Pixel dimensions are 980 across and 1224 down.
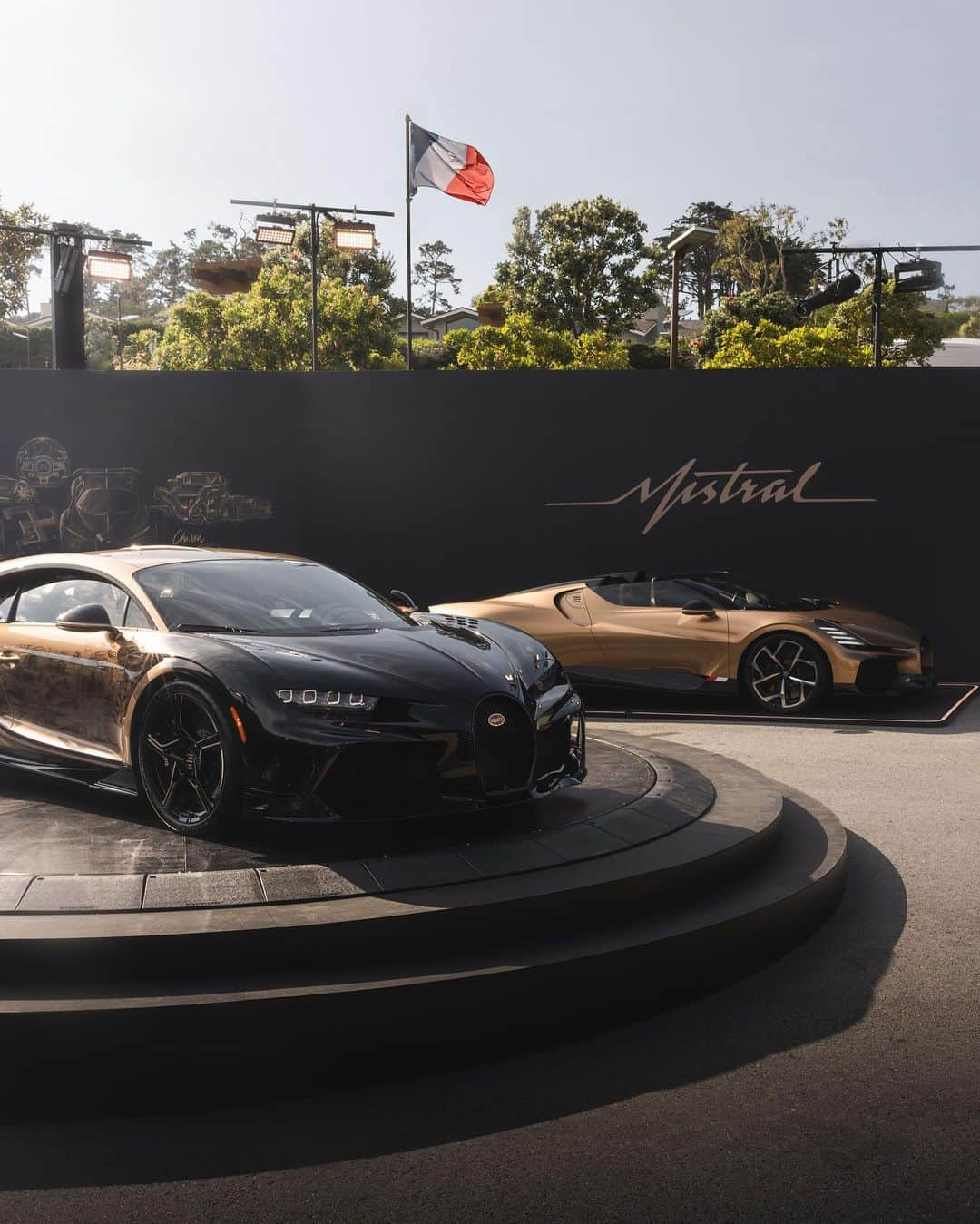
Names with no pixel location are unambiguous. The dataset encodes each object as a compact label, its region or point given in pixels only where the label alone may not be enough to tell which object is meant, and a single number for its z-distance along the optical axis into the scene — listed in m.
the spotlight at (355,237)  28.00
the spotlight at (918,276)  24.16
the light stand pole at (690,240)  19.66
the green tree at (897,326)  42.69
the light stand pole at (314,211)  26.70
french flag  23.31
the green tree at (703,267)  81.12
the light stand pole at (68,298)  17.02
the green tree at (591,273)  56.69
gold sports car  9.88
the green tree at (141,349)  68.56
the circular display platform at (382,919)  3.29
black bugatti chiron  4.34
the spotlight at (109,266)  19.89
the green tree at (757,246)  54.91
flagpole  23.16
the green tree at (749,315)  51.38
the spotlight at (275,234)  30.16
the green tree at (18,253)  54.09
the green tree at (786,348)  41.56
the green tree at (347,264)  63.85
